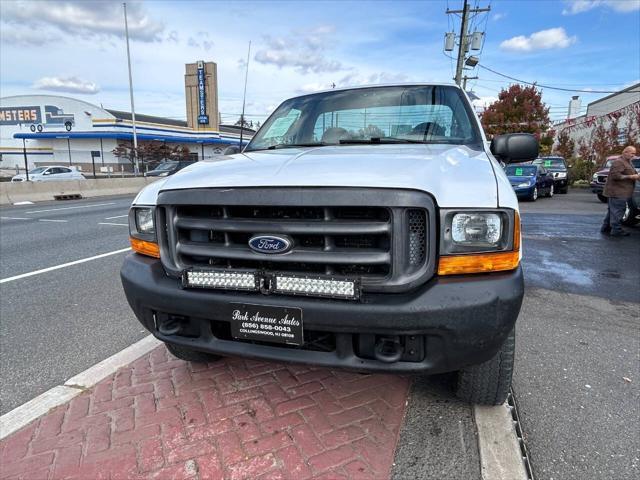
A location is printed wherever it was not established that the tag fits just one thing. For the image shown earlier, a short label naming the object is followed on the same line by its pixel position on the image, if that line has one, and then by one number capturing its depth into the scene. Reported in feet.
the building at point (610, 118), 73.29
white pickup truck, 6.06
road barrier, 53.01
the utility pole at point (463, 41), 76.49
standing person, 27.20
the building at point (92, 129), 138.31
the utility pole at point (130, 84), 92.89
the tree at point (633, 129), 70.72
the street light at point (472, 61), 76.28
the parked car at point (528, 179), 53.42
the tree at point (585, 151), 82.84
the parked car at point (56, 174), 74.64
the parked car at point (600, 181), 50.66
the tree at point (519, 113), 98.68
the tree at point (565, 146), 96.37
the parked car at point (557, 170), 63.82
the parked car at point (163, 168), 73.61
